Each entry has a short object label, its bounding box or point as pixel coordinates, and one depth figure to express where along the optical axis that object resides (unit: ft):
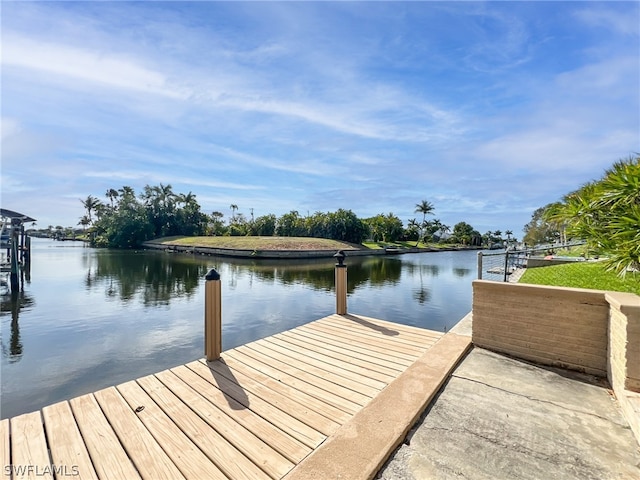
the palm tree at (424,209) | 168.86
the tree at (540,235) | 97.86
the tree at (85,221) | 184.90
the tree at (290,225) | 126.62
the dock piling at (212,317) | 9.64
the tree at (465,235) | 187.17
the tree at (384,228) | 147.54
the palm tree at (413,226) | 163.98
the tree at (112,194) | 159.96
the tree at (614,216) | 9.36
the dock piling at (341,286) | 14.89
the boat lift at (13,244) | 35.94
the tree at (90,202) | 177.27
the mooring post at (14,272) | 34.68
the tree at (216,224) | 140.36
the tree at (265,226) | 130.52
